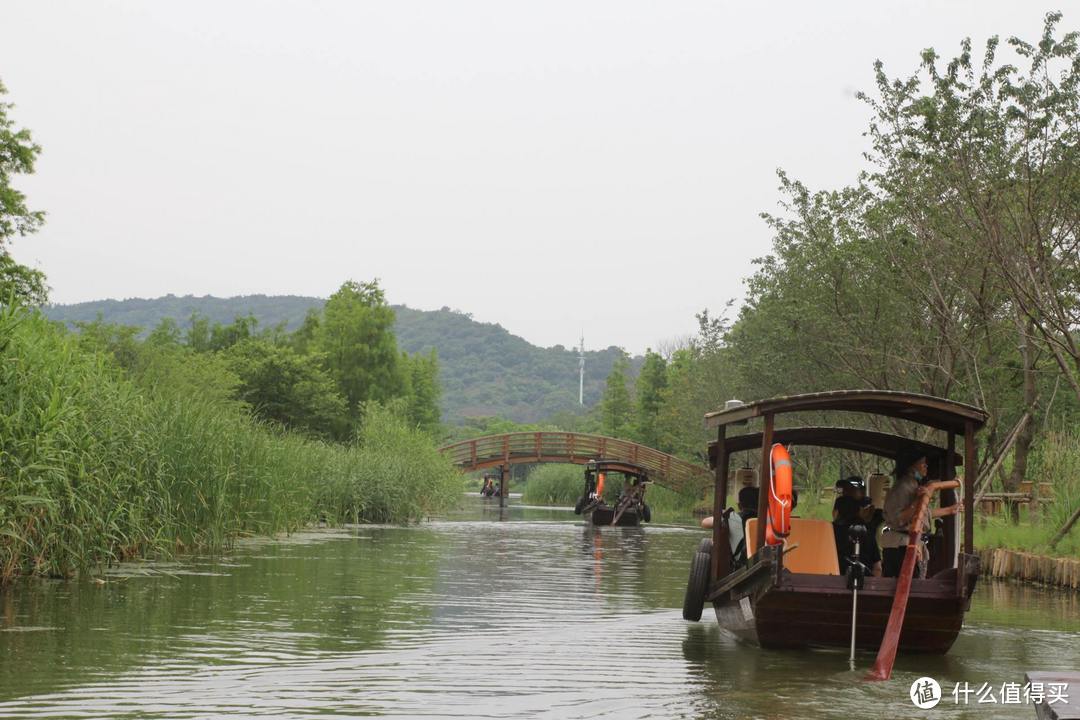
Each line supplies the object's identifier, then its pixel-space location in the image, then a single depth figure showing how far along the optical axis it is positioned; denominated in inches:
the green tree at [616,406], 3262.8
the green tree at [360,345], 2464.3
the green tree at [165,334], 2252.7
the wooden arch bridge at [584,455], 2224.4
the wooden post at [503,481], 2316.7
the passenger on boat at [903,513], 480.4
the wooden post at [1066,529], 734.3
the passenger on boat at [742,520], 542.0
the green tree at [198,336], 2556.6
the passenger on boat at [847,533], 505.7
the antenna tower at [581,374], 5543.8
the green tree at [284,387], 2001.7
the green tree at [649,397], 2972.4
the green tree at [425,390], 3009.4
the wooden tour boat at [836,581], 450.0
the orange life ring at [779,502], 450.9
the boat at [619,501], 1676.9
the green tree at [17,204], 1274.6
